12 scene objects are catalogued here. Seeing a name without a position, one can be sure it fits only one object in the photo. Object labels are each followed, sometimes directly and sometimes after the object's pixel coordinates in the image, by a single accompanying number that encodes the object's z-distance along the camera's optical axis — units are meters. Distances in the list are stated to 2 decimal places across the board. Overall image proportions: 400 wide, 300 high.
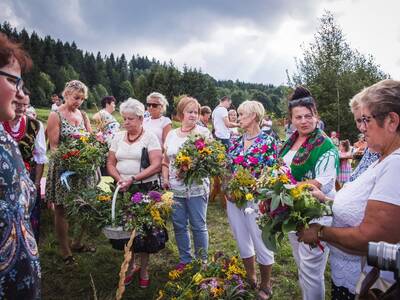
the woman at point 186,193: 3.99
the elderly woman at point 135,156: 3.90
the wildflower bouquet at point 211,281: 2.79
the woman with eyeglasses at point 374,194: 1.59
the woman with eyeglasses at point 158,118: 5.47
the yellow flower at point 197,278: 2.86
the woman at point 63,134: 4.20
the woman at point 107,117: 6.43
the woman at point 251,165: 3.52
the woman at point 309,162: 2.73
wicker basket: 3.14
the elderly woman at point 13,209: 1.49
